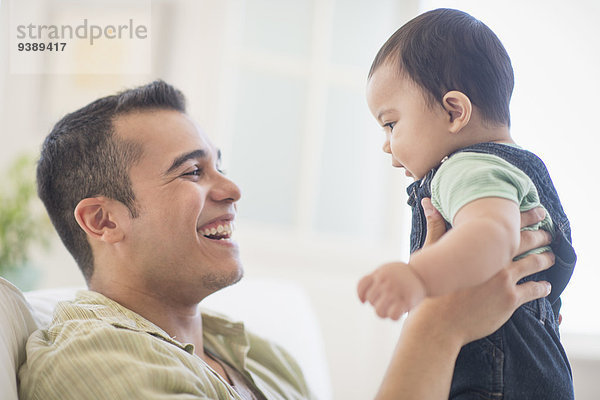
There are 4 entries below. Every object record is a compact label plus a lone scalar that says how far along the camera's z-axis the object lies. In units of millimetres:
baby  868
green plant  2500
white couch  1045
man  1321
